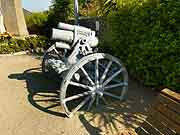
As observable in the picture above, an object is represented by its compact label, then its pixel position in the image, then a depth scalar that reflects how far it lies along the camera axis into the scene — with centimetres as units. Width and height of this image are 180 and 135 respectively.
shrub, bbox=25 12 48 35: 788
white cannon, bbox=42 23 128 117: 250
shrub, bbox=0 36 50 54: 577
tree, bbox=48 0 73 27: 754
